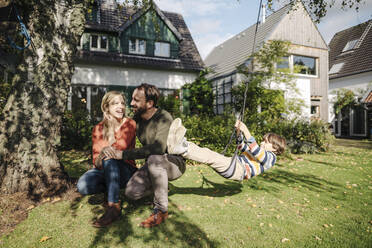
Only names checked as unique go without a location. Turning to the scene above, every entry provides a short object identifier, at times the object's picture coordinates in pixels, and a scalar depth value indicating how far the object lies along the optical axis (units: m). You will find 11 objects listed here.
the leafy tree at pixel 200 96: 13.41
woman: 2.76
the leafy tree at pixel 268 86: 11.05
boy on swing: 2.92
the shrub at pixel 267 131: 6.68
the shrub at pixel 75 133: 8.21
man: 2.73
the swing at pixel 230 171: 3.10
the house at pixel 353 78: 16.84
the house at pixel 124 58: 12.55
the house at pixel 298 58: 15.34
